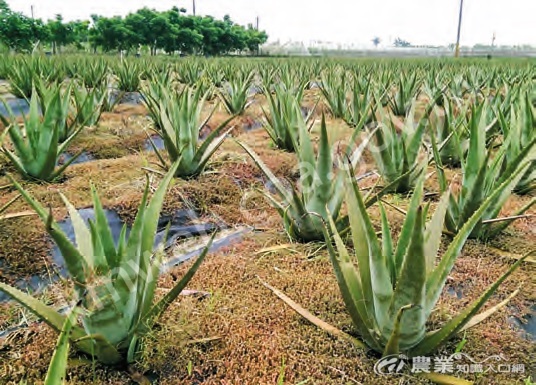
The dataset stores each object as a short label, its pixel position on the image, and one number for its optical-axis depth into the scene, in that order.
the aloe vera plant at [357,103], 3.73
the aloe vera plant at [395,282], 1.00
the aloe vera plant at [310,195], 1.72
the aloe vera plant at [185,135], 2.47
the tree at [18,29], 16.77
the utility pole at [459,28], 26.16
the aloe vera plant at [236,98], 4.52
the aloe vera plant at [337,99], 4.22
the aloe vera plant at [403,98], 4.55
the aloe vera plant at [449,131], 2.48
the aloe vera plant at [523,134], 2.08
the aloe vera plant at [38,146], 2.21
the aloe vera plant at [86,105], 3.38
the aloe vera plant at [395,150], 2.24
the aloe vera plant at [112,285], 1.03
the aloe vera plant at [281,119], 3.13
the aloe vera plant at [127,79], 5.55
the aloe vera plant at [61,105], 2.73
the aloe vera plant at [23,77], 4.43
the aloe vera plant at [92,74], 5.11
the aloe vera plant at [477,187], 1.72
